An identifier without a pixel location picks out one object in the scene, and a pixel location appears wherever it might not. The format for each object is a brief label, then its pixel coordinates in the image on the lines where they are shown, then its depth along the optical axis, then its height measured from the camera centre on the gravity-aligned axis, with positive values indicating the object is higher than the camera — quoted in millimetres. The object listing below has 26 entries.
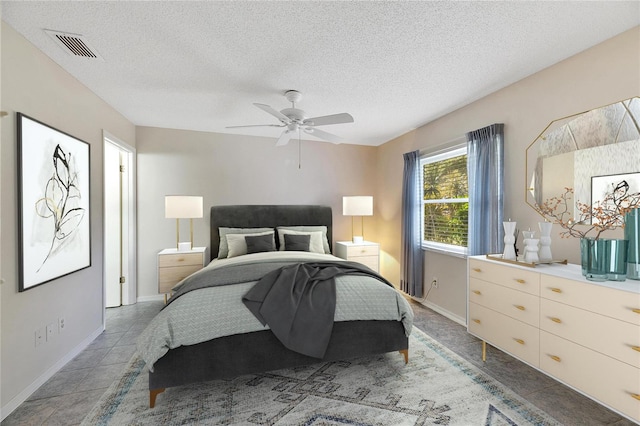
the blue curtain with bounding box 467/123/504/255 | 2762 +224
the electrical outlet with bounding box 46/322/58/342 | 2215 -976
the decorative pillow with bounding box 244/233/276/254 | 3814 -459
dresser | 1486 -758
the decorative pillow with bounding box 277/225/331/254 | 4336 -308
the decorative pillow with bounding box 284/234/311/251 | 4008 -468
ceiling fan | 2629 +908
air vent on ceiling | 1963 +1251
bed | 1879 -898
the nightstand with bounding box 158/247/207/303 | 3668 -746
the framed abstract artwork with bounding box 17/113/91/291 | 1961 +62
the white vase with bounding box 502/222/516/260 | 2291 -256
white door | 3756 -227
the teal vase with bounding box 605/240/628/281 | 1653 -309
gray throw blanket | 2049 -747
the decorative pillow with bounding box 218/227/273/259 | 3986 -329
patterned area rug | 1749 -1328
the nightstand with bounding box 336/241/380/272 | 4365 -682
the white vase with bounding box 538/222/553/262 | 2154 -254
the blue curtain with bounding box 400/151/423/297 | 3982 -249
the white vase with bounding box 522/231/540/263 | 2112 -316
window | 3457 +130
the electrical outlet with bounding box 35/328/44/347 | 2098 -966
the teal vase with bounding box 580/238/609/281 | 1679 -308
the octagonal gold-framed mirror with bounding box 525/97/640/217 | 1894 +457
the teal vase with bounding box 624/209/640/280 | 1663 -205
